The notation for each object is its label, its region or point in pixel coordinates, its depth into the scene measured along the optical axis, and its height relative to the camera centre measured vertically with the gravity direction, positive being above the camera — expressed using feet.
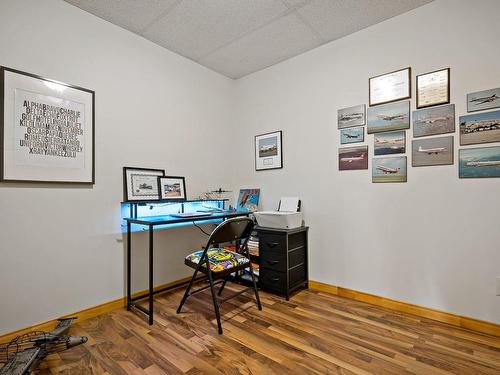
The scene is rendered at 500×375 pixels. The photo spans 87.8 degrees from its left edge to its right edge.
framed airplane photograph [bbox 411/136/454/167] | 6.91 +0.92
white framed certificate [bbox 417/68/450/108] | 6.96 +2.65
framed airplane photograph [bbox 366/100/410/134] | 7.59 +2.04
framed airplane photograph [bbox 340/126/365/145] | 8.41 +1.64
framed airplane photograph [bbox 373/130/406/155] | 7.64 +1.27
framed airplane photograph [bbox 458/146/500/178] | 6.32 +0.56
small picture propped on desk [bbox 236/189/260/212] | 10.94 -0.66
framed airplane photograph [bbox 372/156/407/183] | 7.62 +0.46
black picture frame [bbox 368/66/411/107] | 7.52 +2.79
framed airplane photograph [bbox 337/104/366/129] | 8.40 +2.27
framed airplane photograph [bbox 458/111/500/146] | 6.33 +1.42
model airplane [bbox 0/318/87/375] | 4.88 -3.56
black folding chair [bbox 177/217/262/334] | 6.86 -2.09
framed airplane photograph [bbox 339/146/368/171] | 8.34 +0.88
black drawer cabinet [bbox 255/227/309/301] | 8.54 -2.55
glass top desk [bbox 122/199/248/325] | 7.11 -1.00
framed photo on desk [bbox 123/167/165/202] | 8.20 +0.02
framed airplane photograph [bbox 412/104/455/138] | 6.89 +1.76
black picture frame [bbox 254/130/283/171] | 10.33 +1.54
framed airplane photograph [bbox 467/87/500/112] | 6.34 +2.12
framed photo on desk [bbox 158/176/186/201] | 9.04 -0.11
